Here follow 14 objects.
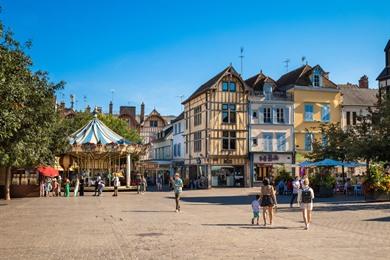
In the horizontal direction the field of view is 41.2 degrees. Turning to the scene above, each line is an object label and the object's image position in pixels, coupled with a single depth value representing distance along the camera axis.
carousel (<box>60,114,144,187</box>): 40.06
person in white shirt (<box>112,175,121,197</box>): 35.56
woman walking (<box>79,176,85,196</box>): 36.36
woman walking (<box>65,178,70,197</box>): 35.09
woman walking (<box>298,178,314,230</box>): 15.43
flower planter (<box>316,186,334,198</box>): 30.95
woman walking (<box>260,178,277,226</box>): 16.12
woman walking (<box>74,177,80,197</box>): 36.03
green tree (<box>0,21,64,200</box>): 15.80
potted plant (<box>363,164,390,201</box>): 26.28
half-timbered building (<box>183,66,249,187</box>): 50.34
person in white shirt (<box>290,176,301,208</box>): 22.67
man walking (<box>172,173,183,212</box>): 21.34
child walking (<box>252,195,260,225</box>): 16.44
